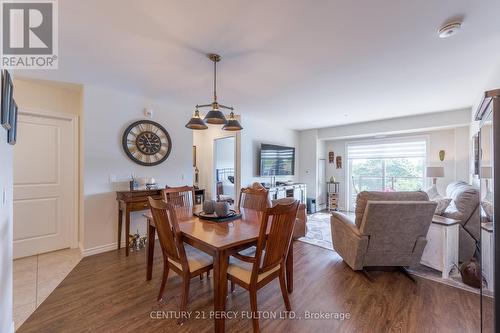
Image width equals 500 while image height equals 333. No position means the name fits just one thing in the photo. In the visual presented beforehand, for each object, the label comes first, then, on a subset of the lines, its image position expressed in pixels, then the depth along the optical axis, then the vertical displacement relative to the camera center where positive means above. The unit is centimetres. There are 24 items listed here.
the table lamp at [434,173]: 452 -13
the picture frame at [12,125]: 151 +30
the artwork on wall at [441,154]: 499 +29
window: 544 +5
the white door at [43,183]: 300 -26
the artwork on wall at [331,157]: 679 +31
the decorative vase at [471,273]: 221 -113
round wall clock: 346 +40
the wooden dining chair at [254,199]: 284 -45
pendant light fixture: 226 +51
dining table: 156 -56
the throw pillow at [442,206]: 280 -51
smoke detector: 175 +116
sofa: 264 -66
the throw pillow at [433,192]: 423 -52
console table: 310 -55
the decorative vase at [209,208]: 234 -46
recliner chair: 230 -70
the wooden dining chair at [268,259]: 159 -74
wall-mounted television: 541 +17
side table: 244 -91
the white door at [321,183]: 662 -52
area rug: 366 -130
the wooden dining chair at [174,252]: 173 -75
